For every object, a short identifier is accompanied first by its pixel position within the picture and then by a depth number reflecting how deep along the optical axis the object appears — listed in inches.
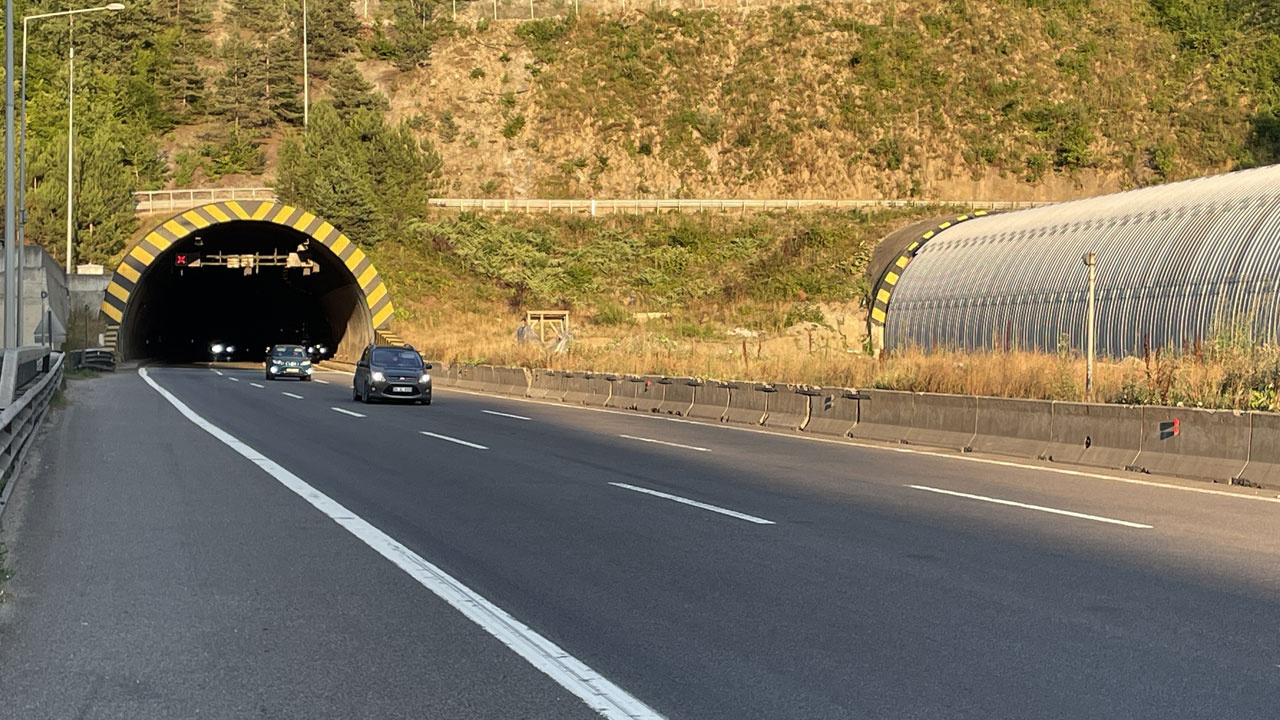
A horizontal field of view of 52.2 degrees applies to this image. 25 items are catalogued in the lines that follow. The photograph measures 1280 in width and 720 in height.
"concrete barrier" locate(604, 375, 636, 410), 1277.1
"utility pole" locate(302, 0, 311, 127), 3627.0
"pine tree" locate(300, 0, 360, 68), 4180.6
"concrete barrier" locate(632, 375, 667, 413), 1217.4
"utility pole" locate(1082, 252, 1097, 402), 784.9
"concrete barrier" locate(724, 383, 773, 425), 1037.2
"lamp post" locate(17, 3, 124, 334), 1402.6
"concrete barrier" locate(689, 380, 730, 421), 1099.9
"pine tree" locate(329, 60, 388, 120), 3686.0
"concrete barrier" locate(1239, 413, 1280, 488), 583.8
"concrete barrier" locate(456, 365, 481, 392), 1720.0
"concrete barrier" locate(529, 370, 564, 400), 1451.8
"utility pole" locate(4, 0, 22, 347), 1082.7
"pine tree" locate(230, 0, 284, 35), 4407.0
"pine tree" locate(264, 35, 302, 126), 3907.5
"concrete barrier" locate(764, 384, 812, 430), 978.7
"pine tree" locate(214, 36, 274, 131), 3843.5
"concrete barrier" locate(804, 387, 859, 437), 916.6
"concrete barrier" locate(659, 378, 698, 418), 1157.7
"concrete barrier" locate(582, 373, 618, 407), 1328.7
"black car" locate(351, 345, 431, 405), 1258.6
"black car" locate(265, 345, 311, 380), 1910.7
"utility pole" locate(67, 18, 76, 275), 2375.7
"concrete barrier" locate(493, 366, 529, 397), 1545.3
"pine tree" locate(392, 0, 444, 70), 4010.8
